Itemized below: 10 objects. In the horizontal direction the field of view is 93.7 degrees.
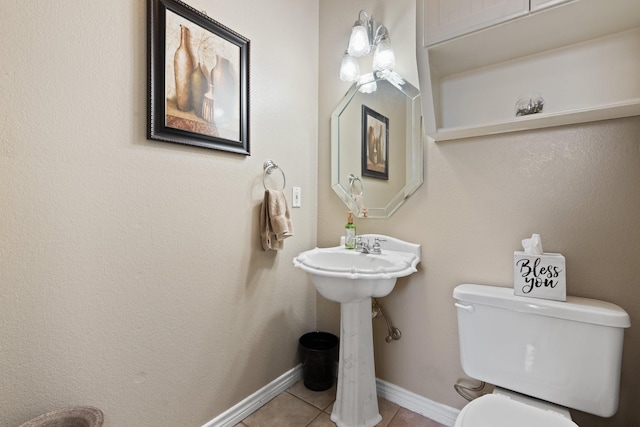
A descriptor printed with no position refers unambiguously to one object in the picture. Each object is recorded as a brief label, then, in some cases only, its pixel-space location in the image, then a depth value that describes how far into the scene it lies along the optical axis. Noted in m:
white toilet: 0.99
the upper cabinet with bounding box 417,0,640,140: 1.05
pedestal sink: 1.29
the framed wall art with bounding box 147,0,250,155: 1.16
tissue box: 1.11
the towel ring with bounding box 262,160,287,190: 1.61
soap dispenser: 1.68
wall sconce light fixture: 1.56
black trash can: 1.74
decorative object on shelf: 1.23
